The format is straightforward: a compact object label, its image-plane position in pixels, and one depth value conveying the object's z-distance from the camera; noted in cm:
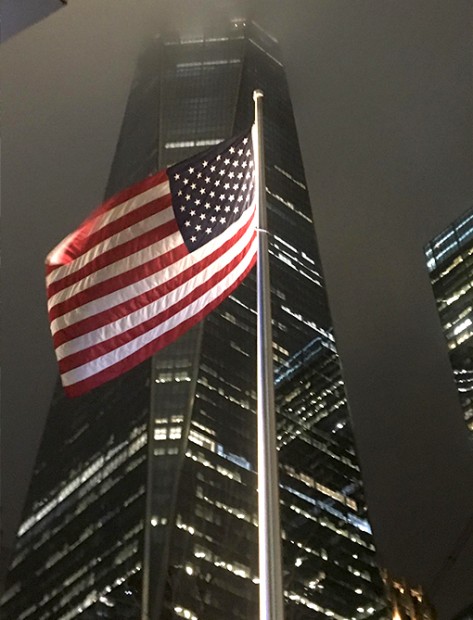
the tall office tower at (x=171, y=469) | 7556
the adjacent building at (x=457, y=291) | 8681
